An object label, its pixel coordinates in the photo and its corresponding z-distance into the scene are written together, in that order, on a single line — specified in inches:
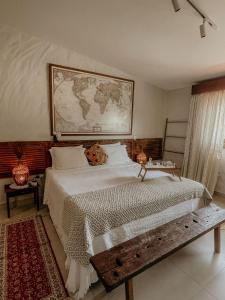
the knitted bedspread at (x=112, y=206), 56.1
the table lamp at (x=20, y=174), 104.2
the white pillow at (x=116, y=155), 127.8
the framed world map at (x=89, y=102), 120.4
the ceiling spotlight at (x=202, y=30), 68.8
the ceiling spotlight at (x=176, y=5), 58.1
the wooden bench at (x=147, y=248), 45.1
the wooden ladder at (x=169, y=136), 163.0
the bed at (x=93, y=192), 56.6
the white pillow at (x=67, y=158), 109.9
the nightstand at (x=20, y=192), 98.3
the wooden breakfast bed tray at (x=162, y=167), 98.0
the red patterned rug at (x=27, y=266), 56.4
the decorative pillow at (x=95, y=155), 123.9
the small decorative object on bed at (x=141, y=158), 153.7
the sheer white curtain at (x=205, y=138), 127.1
